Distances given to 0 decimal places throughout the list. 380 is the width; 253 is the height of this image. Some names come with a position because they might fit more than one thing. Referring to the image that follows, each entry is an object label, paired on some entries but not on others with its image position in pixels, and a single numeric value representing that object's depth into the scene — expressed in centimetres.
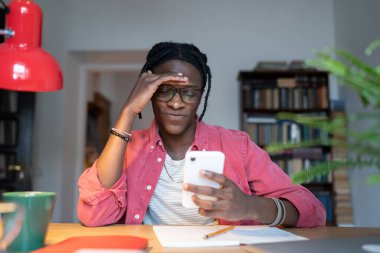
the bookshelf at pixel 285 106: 328
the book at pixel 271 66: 330
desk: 90
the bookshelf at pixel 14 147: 311
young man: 111
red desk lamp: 90
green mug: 73
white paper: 79
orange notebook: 70
